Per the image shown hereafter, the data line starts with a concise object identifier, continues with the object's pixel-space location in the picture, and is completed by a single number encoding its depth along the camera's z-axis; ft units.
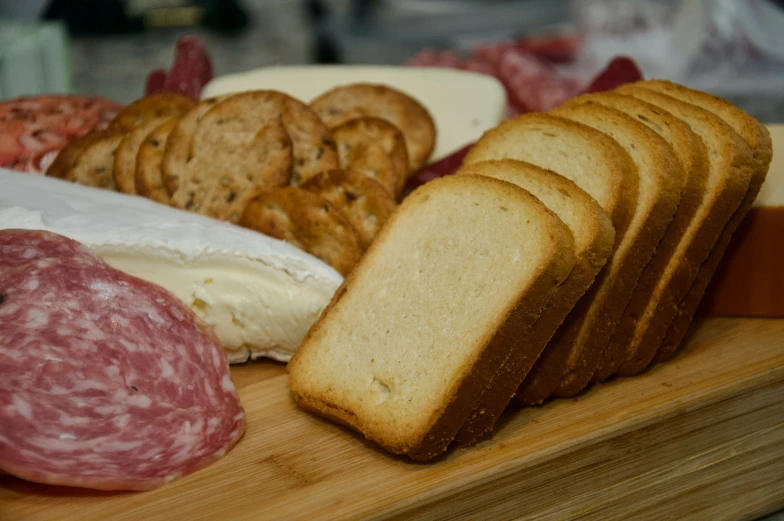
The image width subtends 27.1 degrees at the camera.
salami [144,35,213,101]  1.80
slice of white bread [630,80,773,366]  1.37
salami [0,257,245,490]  1.22
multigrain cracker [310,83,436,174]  1.64
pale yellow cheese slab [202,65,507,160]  1.76
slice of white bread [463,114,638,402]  1.31
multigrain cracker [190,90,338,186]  1.49
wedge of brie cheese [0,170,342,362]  1.36
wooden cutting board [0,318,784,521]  1.22
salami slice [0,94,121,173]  1.62
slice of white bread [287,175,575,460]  1.25
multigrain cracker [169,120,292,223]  1.46
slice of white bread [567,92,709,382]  1.34
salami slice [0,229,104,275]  1.28
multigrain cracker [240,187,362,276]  1.41
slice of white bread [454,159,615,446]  1.27
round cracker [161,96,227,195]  1.48
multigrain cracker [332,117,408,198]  1.51
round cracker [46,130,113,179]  1.57
